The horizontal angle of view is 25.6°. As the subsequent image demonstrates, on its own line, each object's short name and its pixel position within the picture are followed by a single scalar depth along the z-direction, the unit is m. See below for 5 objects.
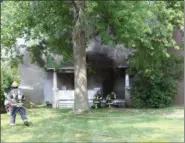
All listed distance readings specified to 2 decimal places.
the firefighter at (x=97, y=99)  17.73
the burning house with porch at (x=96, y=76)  18.12
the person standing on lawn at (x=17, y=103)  8.45
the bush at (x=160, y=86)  17.08
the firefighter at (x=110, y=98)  17.89
